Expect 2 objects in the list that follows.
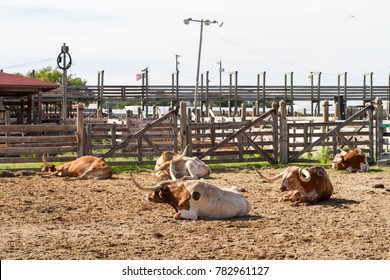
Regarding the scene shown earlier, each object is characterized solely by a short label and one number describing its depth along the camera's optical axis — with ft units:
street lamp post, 127.46
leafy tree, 256.52
